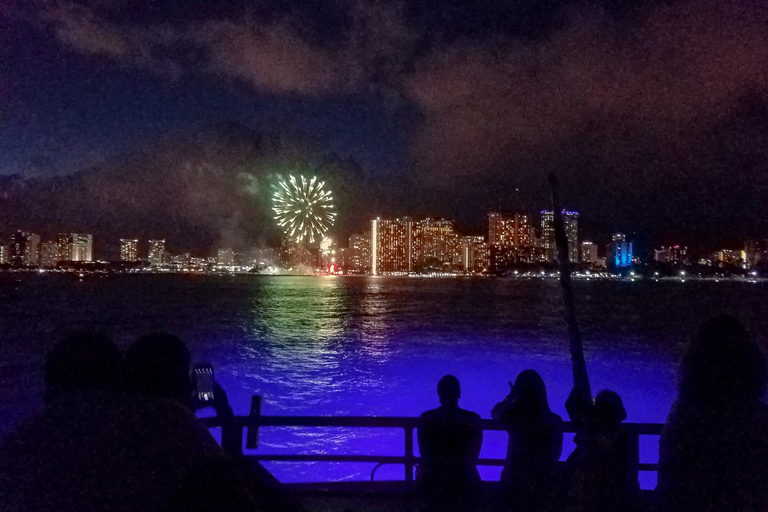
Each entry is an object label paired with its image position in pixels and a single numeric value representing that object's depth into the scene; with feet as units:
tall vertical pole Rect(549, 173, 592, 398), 15.38
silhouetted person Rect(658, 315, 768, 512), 6.27
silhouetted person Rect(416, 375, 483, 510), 14.51
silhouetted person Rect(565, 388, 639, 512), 9.91
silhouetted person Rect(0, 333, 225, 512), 3.57
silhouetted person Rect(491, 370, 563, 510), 14.28
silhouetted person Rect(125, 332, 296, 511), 3.55
